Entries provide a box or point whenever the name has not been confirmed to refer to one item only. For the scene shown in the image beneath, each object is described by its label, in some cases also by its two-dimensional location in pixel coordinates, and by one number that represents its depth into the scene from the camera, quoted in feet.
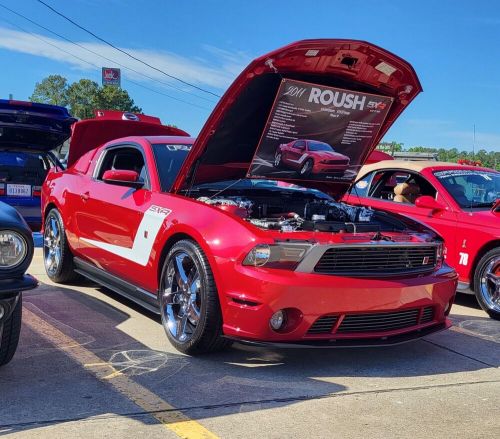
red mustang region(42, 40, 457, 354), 13.10
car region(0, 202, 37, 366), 10.75
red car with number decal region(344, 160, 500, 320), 20.21
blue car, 26.73
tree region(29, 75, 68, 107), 264.93
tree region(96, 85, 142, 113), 193.26
